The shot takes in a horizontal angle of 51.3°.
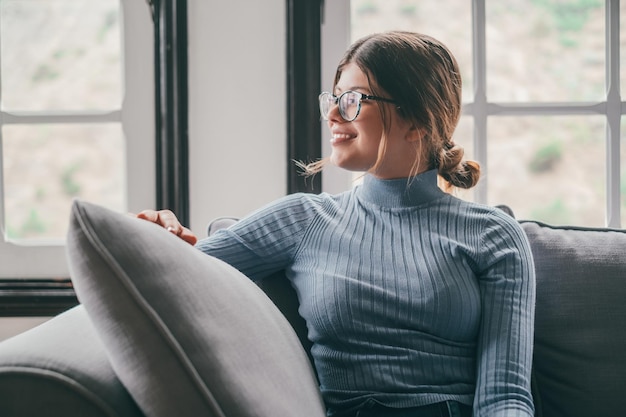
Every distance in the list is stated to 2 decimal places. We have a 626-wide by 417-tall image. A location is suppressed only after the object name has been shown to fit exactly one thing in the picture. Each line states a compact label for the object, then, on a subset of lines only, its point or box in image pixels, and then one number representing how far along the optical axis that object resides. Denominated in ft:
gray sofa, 2.48
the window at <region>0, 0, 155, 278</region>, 6.61
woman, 3.84
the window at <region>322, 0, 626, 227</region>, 6.68
